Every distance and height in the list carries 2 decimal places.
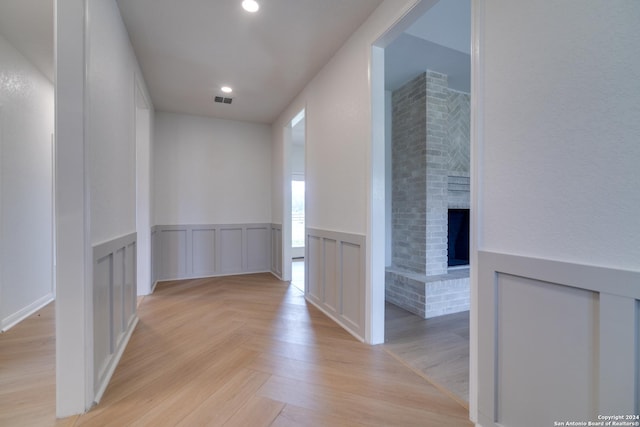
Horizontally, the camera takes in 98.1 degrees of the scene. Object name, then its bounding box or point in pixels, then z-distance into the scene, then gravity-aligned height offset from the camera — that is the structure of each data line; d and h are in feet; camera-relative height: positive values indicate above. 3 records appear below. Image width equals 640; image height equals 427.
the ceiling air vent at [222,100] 12.60 +5.11
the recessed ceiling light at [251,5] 6.68 +5.02
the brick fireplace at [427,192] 10.00 +0.75
